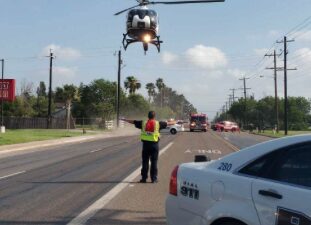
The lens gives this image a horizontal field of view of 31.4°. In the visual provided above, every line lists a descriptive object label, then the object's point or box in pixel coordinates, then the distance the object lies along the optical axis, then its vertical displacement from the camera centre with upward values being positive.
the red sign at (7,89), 56.16 +4.05
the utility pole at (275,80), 72.31 +6.74
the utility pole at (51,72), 64.93 +6.68
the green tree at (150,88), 174.90 +13.47
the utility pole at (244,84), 119.47 +10.21
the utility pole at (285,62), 60.84 +8.03
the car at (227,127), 82.12 +0.68
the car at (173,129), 61.43 +0.20
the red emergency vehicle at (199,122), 74.94 +1.22
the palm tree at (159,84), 183.50 +15.44
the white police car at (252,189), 4.70 -0.52
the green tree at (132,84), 121.75 +10.23
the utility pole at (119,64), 72.03 +8.59
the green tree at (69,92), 90.81 +6.16
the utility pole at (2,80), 50.09 +4.92
